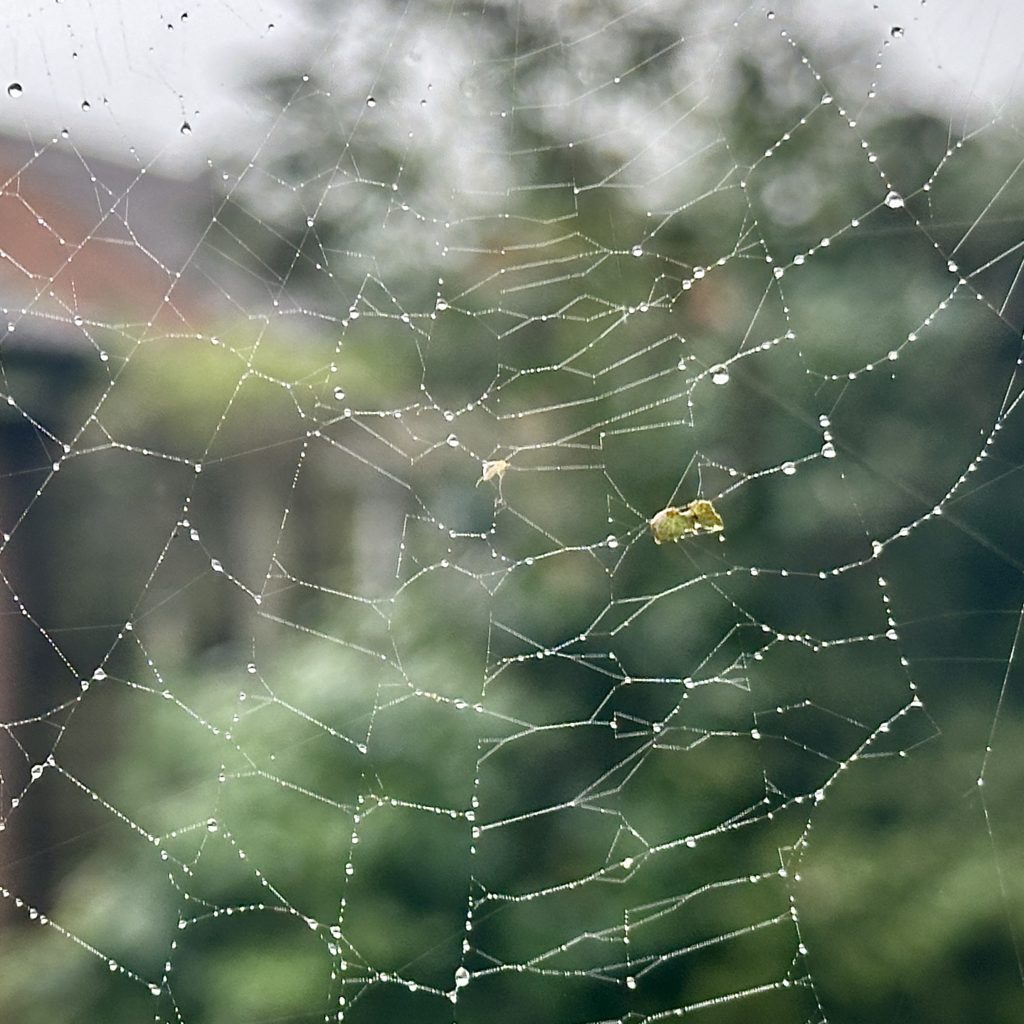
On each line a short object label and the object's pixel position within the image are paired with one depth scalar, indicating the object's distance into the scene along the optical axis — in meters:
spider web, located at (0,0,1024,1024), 0.35
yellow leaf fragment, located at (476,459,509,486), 0.36
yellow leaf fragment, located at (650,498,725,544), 0.36
